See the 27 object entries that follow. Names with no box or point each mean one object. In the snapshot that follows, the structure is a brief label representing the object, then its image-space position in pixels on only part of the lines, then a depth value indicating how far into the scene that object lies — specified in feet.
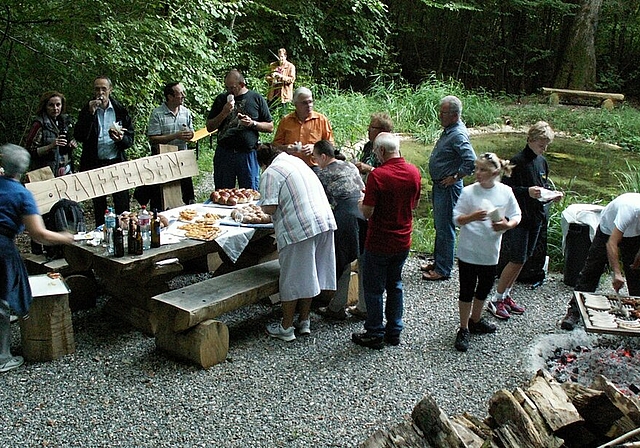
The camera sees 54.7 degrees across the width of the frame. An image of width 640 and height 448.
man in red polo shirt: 15.12
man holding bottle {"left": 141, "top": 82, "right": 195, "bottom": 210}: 22.07
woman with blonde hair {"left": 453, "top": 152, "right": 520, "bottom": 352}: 15.69
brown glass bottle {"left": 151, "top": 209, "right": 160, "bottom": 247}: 16.06
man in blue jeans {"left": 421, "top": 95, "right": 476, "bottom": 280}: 19.77
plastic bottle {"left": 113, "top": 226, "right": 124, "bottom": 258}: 15.31
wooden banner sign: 18.26
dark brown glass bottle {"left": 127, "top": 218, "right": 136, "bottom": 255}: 15.55
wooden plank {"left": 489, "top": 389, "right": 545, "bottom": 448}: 8.93
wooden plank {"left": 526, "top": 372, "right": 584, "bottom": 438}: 9.38
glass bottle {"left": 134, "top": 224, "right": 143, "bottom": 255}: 15.53
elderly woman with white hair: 13.64
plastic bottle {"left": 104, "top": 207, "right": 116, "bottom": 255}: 15.65
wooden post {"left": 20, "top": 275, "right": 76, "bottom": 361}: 14.88
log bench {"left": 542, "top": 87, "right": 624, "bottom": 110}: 59.55
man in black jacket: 20.95
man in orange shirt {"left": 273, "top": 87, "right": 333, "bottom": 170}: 20.10
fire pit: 14.90
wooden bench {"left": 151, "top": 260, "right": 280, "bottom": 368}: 14.84
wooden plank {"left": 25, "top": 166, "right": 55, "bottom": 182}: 18.16
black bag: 17.80
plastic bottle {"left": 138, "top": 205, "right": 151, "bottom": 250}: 15.62
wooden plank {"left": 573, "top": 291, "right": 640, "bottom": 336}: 13.98
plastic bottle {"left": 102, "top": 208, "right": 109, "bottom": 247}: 15.68
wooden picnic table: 15.58
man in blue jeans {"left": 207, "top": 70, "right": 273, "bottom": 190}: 21.83
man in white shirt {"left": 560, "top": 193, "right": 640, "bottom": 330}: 15.48
